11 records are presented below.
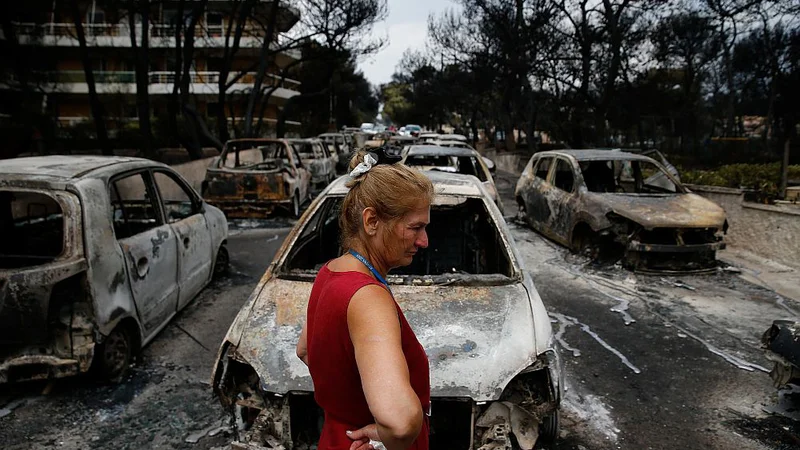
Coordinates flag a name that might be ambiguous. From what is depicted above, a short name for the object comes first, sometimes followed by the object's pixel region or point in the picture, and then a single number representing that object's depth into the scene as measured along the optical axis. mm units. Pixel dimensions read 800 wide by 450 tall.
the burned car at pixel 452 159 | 9875
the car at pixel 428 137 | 19969
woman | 1171
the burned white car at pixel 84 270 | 3684
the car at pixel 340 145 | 20684
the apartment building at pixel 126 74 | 28891
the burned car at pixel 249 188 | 11078
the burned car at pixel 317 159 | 15969
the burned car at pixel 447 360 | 2582
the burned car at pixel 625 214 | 7250
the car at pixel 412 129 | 55219
